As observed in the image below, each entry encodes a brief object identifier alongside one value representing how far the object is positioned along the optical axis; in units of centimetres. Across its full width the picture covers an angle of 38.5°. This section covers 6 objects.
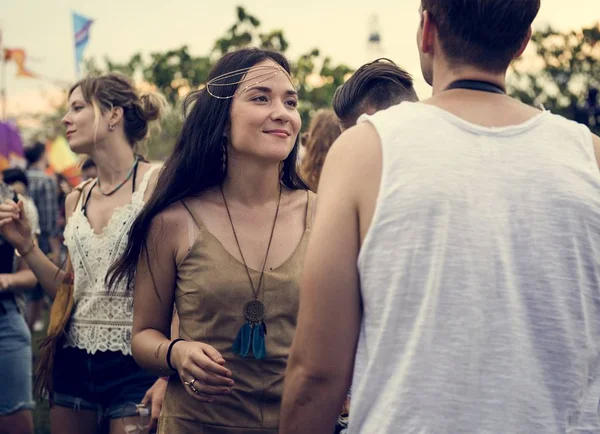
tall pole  3009
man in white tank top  180
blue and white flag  1298
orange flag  2433
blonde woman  414
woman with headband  297
